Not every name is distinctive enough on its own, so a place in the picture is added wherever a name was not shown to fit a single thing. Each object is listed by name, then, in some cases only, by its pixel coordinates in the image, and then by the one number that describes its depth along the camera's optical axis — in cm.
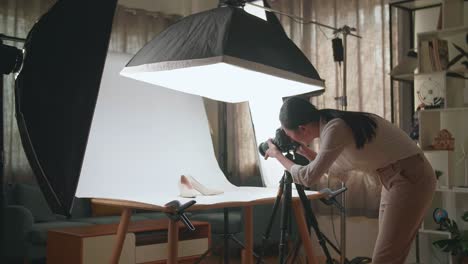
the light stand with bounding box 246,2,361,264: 327
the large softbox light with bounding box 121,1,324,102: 191
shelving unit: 330
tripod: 238
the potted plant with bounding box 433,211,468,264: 310
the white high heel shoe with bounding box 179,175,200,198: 248
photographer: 191
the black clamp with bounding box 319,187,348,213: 274
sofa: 361
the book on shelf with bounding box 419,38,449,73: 334
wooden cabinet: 326
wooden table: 213
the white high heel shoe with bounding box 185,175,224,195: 259
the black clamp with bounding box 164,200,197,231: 205
